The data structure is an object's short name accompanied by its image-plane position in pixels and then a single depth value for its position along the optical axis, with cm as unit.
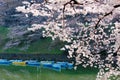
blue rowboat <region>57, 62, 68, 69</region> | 2873
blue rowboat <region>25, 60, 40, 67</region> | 3131
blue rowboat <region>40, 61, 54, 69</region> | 3012
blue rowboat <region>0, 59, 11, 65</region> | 3329
